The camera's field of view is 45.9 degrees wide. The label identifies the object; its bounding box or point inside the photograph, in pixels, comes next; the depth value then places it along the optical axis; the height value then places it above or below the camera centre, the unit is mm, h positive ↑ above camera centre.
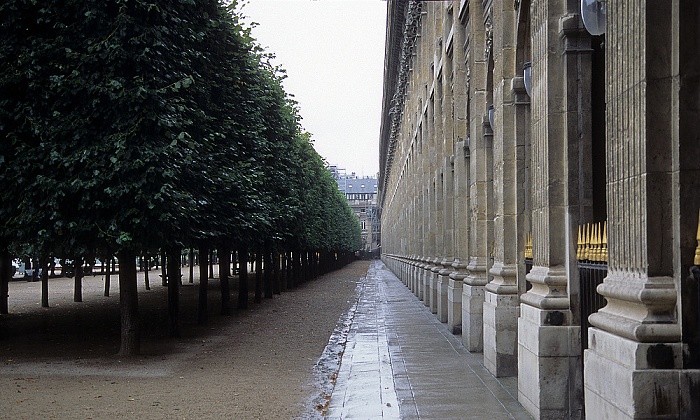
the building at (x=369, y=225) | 192888 +348
